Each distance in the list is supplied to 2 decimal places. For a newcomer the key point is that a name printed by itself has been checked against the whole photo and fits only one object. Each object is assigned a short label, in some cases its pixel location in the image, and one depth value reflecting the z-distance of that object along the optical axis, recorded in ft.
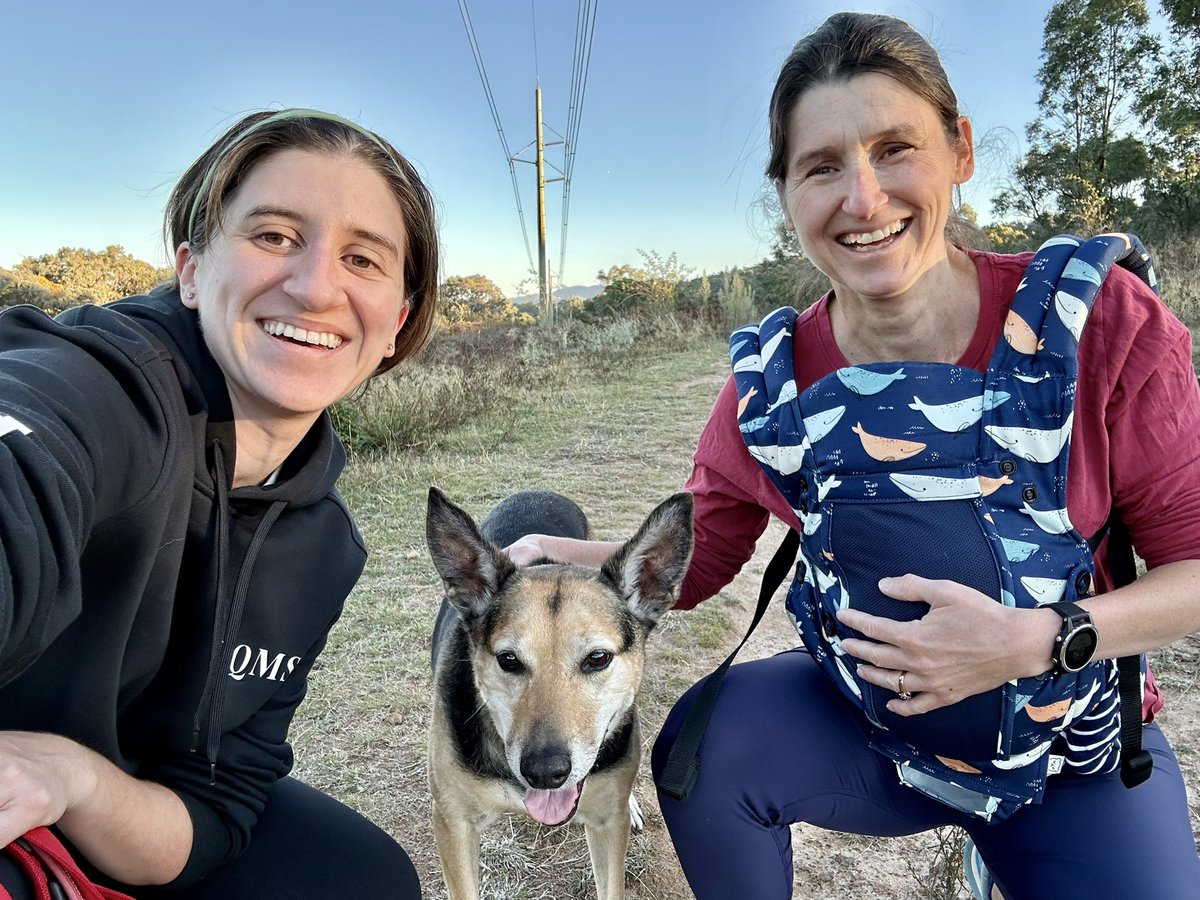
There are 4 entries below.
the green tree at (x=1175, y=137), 60.34
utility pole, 83.15
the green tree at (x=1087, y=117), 65.16
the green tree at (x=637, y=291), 84.07
